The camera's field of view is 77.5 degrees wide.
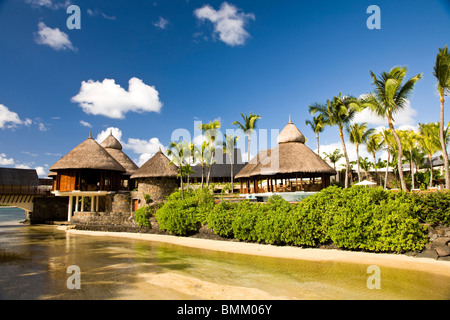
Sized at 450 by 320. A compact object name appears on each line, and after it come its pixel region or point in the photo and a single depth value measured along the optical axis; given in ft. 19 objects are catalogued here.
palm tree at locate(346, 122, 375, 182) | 88.20
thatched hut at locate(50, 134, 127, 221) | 75.25
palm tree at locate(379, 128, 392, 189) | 94.27
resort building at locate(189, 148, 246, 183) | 119.55
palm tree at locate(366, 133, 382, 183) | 103.31
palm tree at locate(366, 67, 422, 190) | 53.98
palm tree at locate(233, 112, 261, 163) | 107.76
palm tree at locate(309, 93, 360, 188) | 69.87
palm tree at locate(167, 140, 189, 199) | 68.80
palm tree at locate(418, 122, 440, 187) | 85.16
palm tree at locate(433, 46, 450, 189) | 48.93
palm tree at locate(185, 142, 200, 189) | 84.28
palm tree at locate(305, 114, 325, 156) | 100.12
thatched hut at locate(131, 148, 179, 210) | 74.02
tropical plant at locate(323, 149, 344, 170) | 117.91
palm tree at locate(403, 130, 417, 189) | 97.60
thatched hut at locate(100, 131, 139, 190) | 99.45
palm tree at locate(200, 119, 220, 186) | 90.12
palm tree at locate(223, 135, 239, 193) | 105.50
